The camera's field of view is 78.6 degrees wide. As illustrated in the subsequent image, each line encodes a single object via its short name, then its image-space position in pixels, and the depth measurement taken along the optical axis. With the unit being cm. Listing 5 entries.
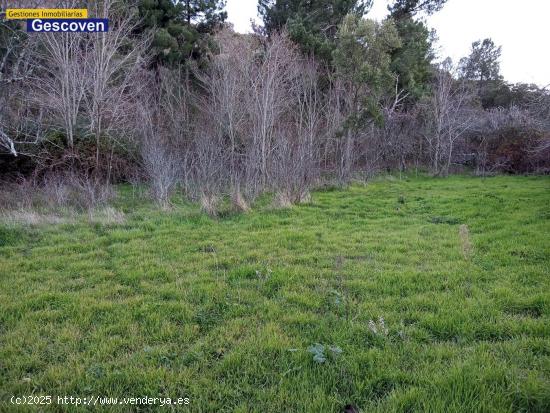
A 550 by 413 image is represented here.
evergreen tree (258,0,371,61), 2006
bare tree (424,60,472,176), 2386
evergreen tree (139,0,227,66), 2117
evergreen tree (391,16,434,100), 2178
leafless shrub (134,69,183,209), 1123
